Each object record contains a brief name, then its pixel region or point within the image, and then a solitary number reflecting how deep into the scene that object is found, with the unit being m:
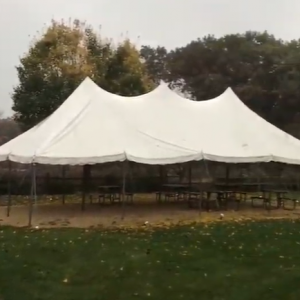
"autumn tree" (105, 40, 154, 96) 15.67
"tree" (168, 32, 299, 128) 18.84
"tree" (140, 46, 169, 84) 23.33
